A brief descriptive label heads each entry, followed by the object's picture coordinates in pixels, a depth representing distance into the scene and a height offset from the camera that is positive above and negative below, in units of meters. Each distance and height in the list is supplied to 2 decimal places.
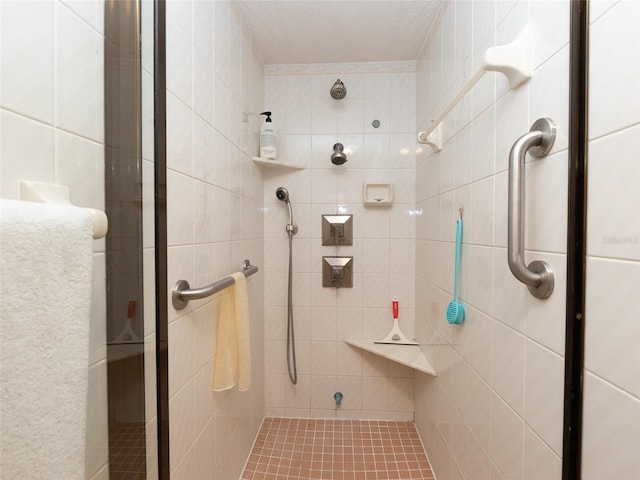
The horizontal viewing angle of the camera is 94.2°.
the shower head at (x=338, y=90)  1.73 +0.84
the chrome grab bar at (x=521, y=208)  0.62 +0.06
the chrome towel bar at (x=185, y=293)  0.85 -0.17
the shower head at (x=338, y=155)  1.75 +0.47
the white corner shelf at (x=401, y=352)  1.53 -0.68
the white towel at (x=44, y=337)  0.33 -0.13
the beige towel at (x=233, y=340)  1.10 -0.40
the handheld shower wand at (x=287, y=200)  1.82 +0.21
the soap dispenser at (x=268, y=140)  1.70 +0.54
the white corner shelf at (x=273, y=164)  1.65 +0.41
